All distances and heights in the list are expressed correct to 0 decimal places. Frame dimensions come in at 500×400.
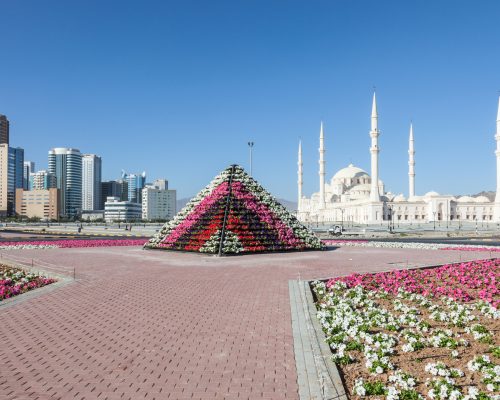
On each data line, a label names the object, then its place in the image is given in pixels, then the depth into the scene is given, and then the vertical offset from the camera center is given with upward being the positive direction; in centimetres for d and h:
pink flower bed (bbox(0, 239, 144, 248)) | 2756 -188
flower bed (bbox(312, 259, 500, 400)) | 561 -213
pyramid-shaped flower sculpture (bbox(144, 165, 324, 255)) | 2114 -47
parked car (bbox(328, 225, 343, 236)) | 4128 -156
